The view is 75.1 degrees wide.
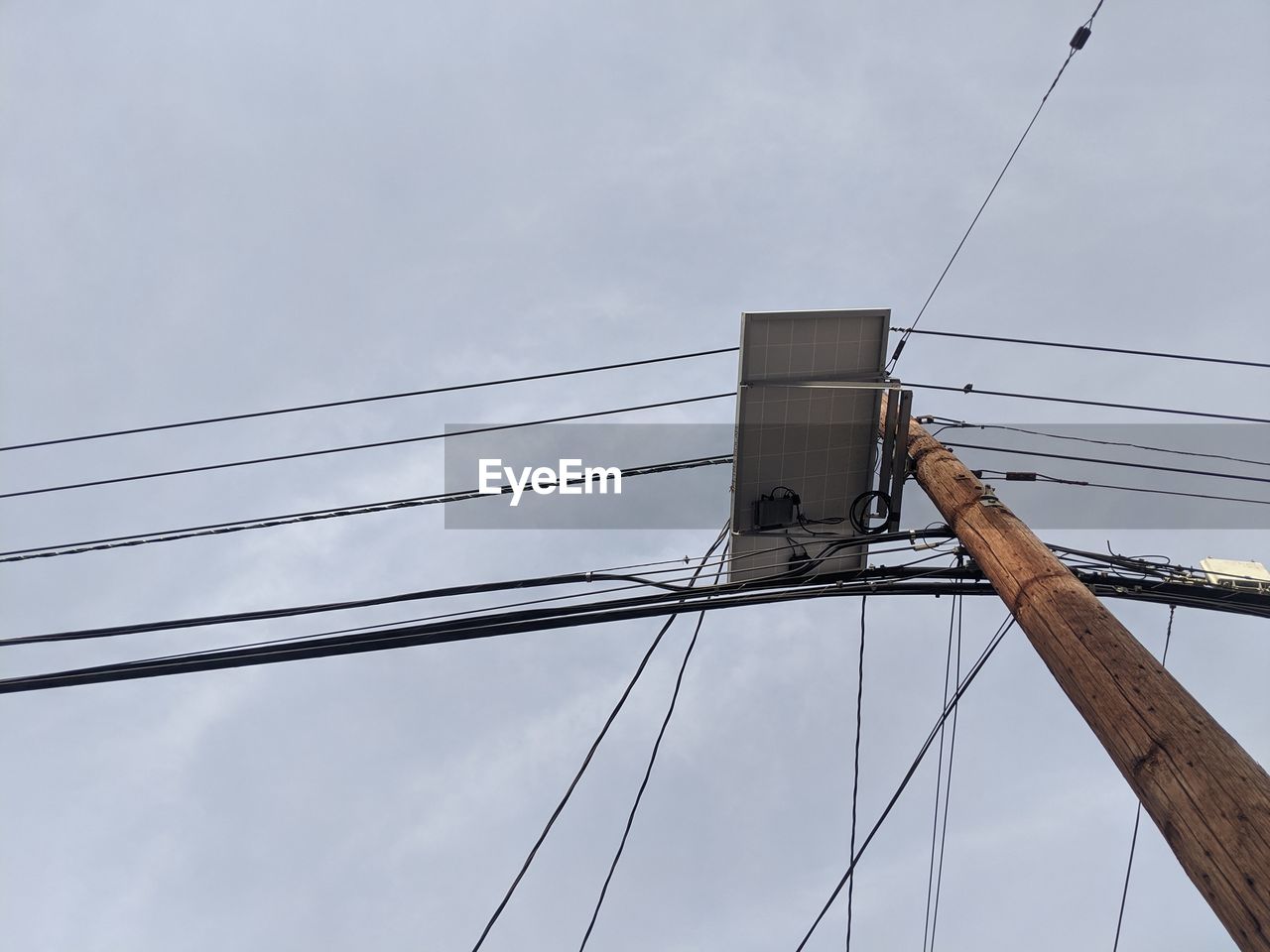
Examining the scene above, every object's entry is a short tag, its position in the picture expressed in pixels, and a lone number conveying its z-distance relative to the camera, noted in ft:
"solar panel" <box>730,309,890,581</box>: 20.66
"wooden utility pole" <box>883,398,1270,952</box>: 8.39
